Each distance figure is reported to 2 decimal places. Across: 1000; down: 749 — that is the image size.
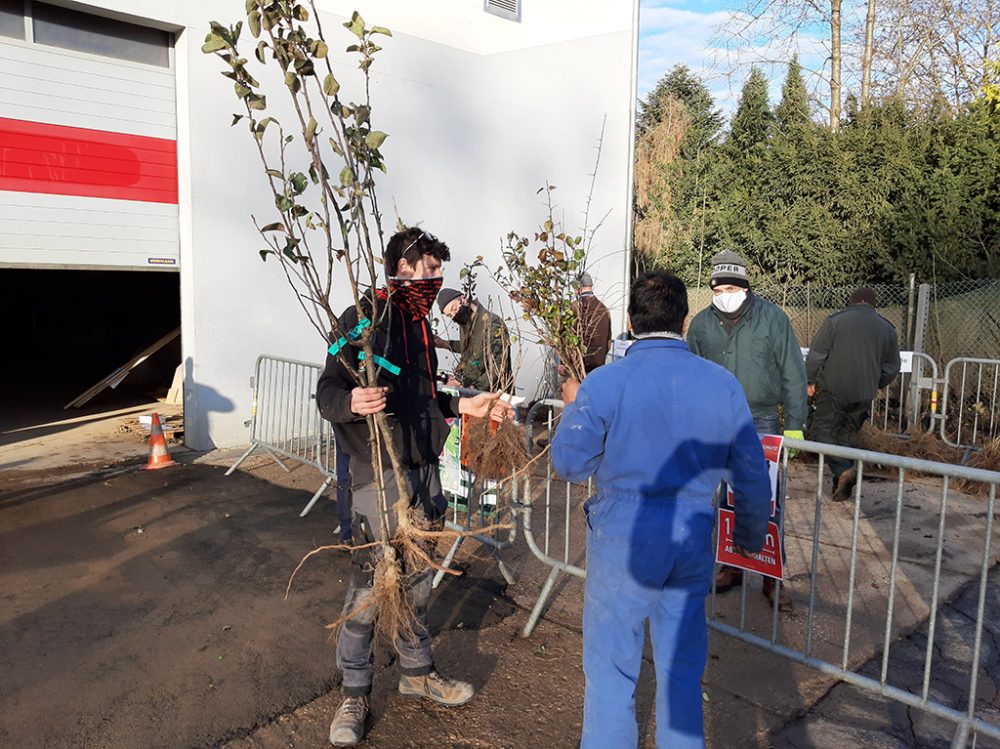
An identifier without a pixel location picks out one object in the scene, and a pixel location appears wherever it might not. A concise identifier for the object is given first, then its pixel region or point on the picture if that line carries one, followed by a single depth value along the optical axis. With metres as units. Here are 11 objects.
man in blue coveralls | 2.45
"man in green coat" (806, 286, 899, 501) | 6.35
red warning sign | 3.47
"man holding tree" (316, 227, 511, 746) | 3.03
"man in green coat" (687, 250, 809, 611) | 4.51
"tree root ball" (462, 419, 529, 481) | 4.08
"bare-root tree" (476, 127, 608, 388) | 4.84
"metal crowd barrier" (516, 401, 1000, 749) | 2.96
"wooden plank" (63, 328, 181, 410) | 10.47
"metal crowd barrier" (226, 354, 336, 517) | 6.53
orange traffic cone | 7.20
